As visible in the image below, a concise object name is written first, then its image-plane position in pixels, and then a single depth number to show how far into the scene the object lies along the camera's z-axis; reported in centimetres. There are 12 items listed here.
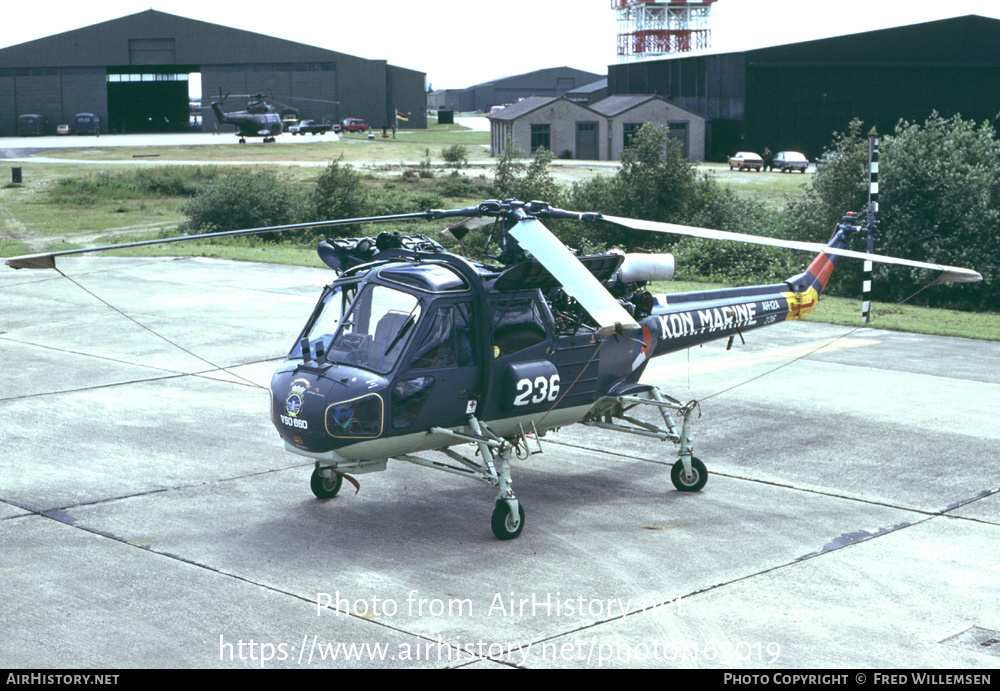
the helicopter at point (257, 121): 9400
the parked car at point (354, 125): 10988
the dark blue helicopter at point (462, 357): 1028
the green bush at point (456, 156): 6944
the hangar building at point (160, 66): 10519
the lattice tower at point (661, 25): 10875
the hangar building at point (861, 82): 7519
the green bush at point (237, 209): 4403
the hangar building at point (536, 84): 17588
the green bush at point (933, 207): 3312
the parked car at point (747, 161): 7394
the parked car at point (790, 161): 7288
